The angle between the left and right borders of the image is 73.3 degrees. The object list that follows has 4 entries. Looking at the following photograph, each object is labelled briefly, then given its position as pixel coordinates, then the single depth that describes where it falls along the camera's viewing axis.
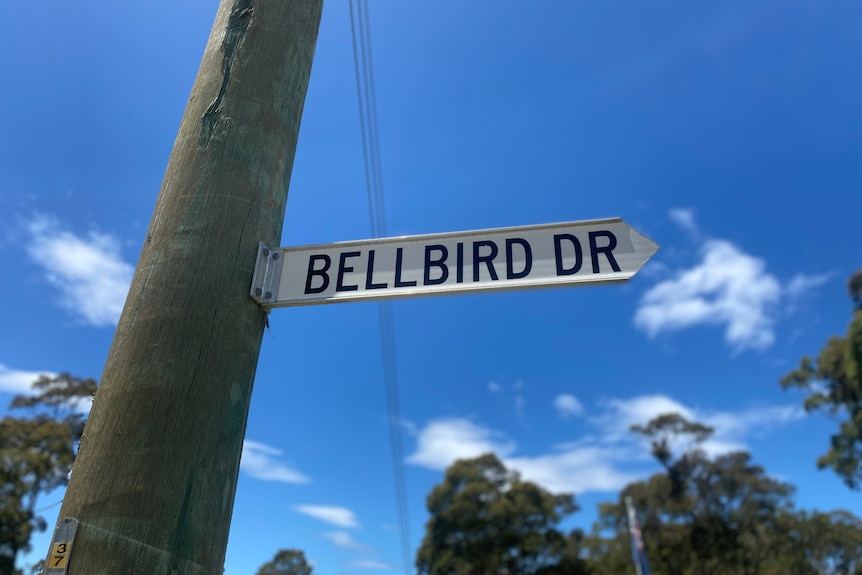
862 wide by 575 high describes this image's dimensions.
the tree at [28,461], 20.38
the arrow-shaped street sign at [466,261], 1.50
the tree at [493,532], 33.91
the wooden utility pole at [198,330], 0.99
